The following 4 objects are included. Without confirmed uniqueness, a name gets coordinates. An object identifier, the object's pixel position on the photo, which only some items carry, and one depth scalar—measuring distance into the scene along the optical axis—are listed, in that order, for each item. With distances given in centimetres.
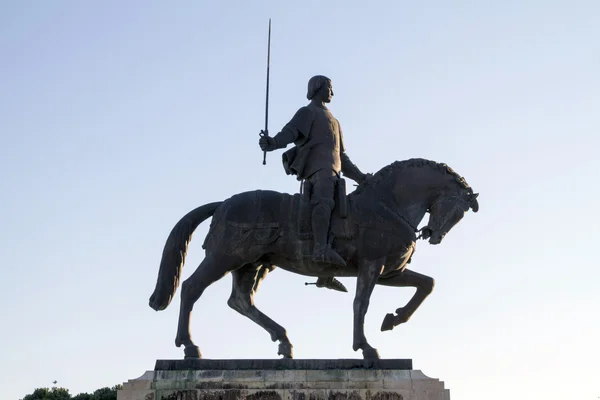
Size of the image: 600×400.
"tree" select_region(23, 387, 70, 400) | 4488
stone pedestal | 1702
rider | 1775
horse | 1792
